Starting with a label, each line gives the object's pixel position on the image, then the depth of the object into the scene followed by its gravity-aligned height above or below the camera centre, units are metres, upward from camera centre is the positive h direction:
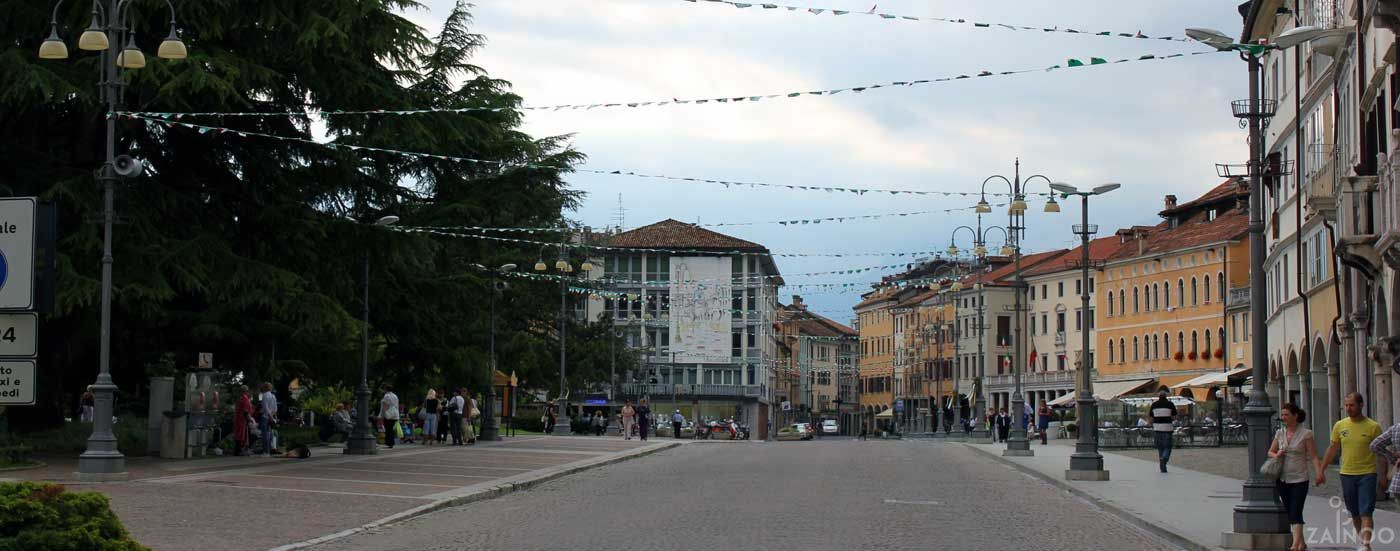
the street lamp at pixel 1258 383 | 17.28 +0.10
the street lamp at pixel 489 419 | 51.16 -0.80
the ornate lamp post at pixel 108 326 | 24.98 +1.04
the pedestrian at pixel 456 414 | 47.38 -0.59
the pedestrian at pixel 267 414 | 34.88 -0.44
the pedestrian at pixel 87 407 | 47.09 -0.39
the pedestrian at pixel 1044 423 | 60.84 -1.14
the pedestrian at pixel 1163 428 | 34.47 -0.73
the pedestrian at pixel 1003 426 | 66.44 -1.32
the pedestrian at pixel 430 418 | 47.78 -0.71
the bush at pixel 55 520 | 11.66 -0.90
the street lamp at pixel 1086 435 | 31.92 -0.82
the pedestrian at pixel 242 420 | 33.72 -0.54
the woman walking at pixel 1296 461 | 16.47 -0.67
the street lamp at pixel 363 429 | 37.56 -0.81
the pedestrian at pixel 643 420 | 60.53 -0.98
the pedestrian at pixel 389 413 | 43.00 -0.51
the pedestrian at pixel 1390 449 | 16.19 -0.55
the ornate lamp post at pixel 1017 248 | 44.22 +4.04
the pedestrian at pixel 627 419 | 64.44 -1.02
